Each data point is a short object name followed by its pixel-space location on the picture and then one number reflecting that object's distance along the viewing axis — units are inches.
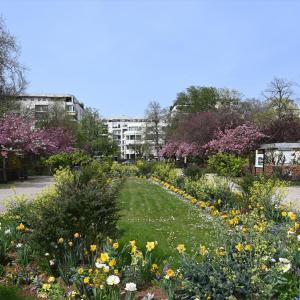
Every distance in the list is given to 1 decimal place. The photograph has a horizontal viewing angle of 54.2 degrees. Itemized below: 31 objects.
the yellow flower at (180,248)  111.2
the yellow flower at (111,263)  106.9
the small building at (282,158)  739.2
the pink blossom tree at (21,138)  741.2
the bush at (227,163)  776.4
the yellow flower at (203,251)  110.4
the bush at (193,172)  525.6
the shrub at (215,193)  310.2
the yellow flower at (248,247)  106.5
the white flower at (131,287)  102.5
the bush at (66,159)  942.3
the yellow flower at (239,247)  107.4
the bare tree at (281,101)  1472.9
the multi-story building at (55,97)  3025.8
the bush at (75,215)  138.5
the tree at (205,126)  1217.2
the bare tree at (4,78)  704.9
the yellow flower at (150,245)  118.5
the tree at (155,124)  2224.5
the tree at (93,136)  1694.7
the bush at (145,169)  885.6
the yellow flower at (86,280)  105.1
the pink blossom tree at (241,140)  1038.1
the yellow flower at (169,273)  105.8
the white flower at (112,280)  103.6
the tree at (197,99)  2074.5
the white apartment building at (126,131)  3750.4
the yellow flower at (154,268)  123.4
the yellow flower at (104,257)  109.5
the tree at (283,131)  1031.2
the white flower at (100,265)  109.7
